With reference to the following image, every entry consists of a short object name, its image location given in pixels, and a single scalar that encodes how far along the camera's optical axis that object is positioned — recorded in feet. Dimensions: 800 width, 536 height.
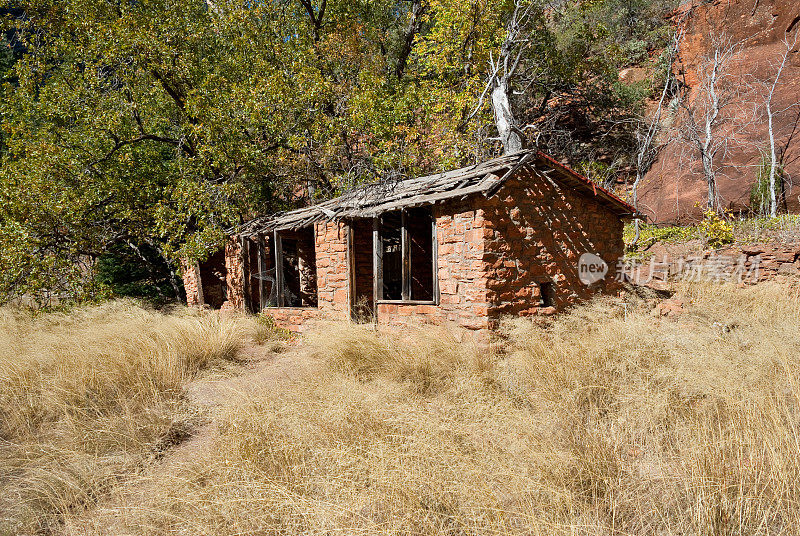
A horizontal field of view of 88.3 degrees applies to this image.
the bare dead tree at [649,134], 46.39
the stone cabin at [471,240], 18.88
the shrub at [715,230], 34.81
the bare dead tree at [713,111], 43.19
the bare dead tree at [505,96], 34.14
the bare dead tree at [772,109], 38.81
